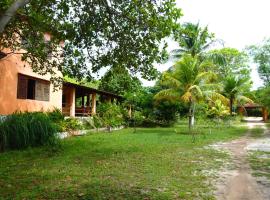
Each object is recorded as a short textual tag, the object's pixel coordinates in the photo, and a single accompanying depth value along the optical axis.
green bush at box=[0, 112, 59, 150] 8.07
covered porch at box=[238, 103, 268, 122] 31.02
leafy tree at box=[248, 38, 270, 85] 19.41
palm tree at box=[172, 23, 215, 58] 21.23
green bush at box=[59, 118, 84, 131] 11.57
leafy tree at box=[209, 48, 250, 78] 32.88
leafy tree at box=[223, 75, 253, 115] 26.38
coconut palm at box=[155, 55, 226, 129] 14.74
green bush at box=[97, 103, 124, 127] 15.61
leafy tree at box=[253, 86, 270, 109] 19.54
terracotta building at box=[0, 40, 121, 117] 9.99
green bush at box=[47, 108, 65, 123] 11.52
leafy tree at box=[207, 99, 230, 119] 18.48
